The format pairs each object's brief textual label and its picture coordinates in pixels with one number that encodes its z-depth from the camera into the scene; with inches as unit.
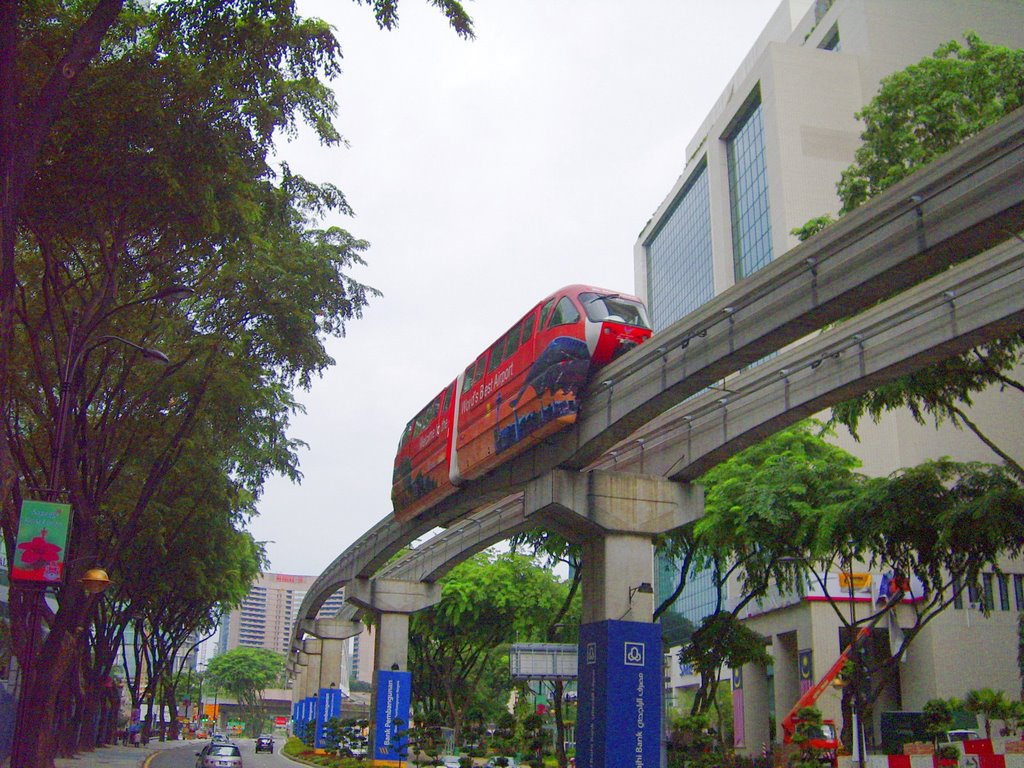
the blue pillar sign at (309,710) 2341.3
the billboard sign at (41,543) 614.7
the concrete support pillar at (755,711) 1994.0
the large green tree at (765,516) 944.3
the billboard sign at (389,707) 1429.6
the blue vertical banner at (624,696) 733.3
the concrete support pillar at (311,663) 2608.3
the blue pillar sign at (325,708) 1989.4
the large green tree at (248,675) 4771.2
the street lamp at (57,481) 657.6
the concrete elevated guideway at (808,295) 510.6
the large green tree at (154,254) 625.9
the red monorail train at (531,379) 775.7
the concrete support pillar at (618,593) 740.6
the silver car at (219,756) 1245.1
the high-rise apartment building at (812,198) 1669.5
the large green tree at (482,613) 1797.5
